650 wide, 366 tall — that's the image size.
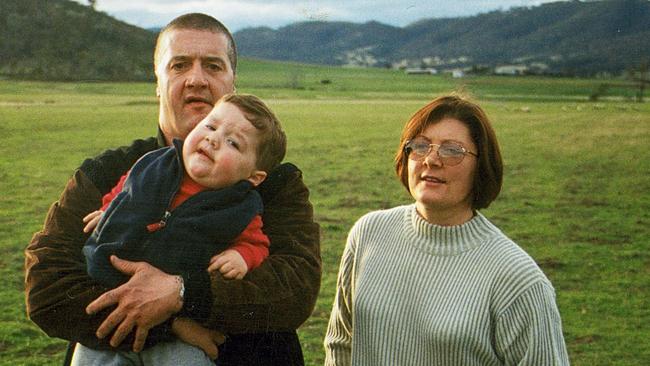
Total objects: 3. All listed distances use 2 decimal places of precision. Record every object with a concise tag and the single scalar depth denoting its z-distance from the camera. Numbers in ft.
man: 7.43
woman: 8.02
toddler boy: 7.49
